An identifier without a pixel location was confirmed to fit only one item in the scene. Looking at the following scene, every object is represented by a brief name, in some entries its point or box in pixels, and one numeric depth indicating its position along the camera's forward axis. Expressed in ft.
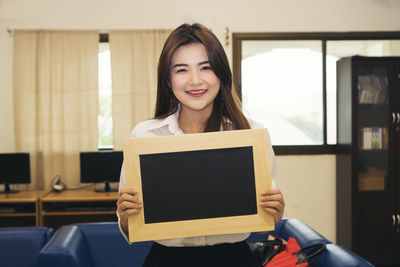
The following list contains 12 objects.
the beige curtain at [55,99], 12.19
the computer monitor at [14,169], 11.71
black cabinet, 11.42
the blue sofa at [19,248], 7.16
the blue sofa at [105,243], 6.30
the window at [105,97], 12.79
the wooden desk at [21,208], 10.73
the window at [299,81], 12.77
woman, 3.38
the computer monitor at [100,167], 11.99
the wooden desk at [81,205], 10.85
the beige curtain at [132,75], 12.33
